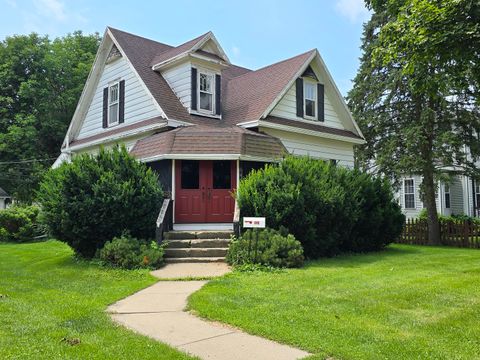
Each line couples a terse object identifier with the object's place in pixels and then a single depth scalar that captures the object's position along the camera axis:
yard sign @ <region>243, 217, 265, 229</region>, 11.42
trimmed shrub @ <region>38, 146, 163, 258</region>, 12.23
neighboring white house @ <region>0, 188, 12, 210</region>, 38.00
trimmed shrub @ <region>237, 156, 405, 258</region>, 12.39
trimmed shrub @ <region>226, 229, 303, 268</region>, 11.19
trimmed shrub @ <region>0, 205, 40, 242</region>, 22.14
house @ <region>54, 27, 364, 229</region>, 14.91
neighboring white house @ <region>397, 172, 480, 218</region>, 27.91
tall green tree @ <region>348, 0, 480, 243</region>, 18.69
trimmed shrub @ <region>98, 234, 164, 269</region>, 11.34
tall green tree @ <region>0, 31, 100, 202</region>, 32.31
